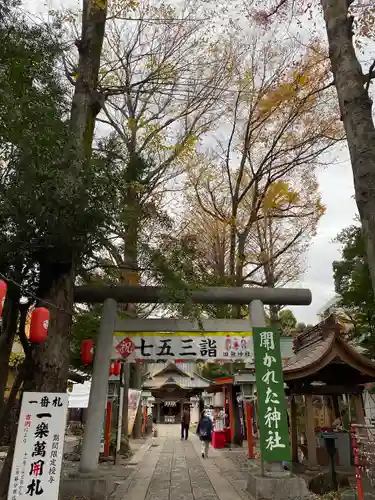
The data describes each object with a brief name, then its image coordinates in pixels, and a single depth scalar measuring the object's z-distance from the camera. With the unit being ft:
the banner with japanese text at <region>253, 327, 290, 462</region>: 25.59
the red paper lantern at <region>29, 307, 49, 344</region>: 20.06
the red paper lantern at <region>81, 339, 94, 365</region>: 29.94
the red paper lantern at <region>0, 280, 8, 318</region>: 14.73
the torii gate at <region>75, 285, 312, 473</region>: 26.99
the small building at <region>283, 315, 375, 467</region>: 33.96
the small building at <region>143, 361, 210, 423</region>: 112.37
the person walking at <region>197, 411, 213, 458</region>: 49.70
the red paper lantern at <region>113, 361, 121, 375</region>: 46.44
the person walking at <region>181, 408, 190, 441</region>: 80.74
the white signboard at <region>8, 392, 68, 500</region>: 18.37
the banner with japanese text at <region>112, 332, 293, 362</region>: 28.14
